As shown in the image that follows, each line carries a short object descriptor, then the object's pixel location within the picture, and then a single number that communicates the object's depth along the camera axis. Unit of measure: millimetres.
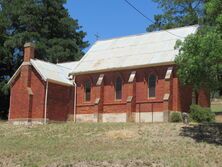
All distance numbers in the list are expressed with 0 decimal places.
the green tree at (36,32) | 50314
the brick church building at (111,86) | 33045
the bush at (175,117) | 30652
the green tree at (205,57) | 22055
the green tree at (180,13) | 45355
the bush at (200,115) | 30029
